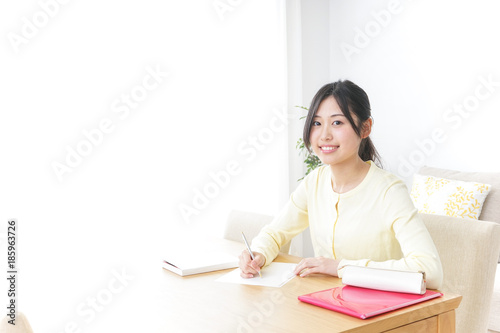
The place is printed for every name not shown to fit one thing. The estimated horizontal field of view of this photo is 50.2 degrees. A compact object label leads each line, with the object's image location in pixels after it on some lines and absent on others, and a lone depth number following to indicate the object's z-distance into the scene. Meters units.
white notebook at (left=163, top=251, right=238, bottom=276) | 1.63
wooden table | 1.14
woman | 1.52
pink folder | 1.18
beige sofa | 1.57
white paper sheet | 1.48
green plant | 3.86
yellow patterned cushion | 3.00
